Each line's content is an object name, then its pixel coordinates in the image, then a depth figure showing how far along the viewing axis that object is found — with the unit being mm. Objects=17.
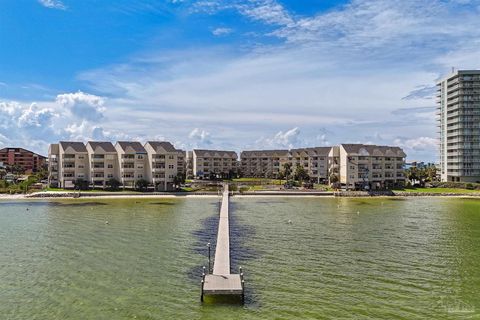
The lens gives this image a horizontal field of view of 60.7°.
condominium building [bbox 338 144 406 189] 117312
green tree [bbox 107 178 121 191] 106688
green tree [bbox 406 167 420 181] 128375
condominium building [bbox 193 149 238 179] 160000
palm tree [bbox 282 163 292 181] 140112
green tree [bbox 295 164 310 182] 131125
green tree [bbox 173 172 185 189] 106519
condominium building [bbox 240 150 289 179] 166625
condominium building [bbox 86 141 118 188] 108500
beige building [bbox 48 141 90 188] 108562
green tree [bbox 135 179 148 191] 104250
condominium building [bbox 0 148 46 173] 188125
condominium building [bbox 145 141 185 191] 107062
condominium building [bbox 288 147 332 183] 142750
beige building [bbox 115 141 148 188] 108375
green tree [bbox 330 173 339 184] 118900
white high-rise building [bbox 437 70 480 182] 132375
